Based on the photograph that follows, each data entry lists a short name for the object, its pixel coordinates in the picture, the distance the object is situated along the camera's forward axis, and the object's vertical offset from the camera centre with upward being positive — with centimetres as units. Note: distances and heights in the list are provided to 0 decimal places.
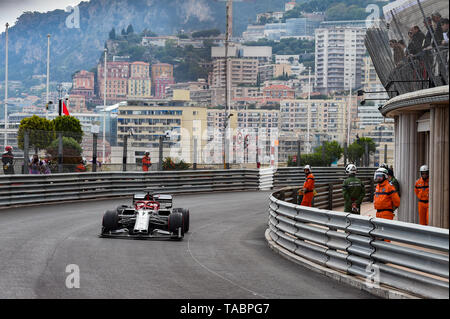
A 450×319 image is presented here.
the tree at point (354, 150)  5375 +51
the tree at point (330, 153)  3840 +38
